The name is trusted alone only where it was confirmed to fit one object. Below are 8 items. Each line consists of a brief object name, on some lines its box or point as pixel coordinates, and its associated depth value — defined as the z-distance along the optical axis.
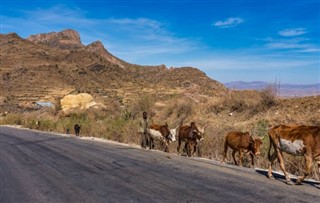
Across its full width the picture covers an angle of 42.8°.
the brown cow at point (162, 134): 19.84
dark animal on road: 32.59
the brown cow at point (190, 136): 16.97
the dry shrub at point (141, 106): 36.33
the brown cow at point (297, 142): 9.59
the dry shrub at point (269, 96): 25.22
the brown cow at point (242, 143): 13.66
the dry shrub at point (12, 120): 56.03
